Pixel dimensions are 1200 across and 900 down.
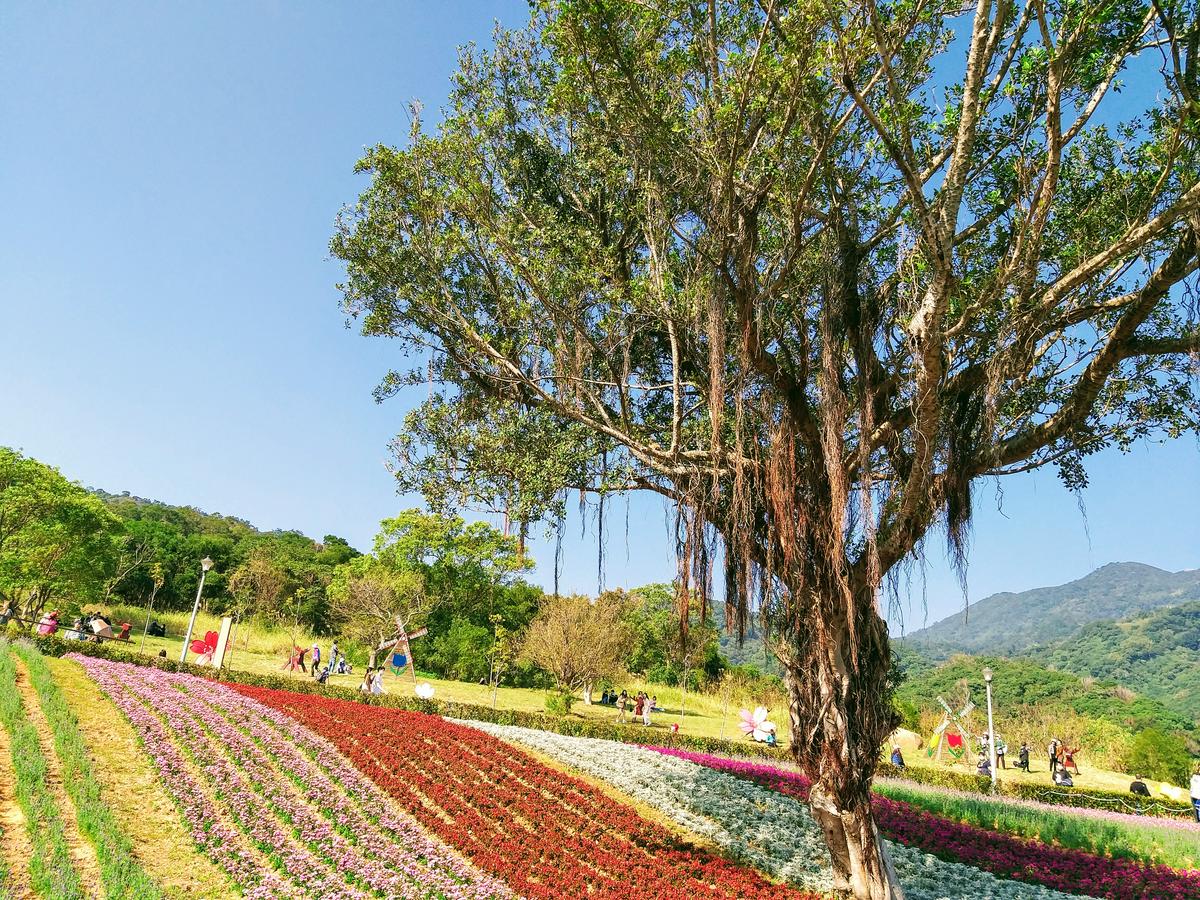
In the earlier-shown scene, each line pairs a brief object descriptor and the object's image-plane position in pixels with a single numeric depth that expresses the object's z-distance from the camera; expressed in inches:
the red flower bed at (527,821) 264.8
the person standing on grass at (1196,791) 567.8
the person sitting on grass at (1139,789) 659.4
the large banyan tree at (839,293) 191.9
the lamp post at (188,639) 742.1
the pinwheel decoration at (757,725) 806.5
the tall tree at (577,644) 999.0
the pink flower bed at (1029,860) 321.7
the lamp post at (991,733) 637.9
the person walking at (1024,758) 904.1
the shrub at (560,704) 860.0
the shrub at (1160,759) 896.3
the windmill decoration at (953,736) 891.8
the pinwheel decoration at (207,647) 804.0
